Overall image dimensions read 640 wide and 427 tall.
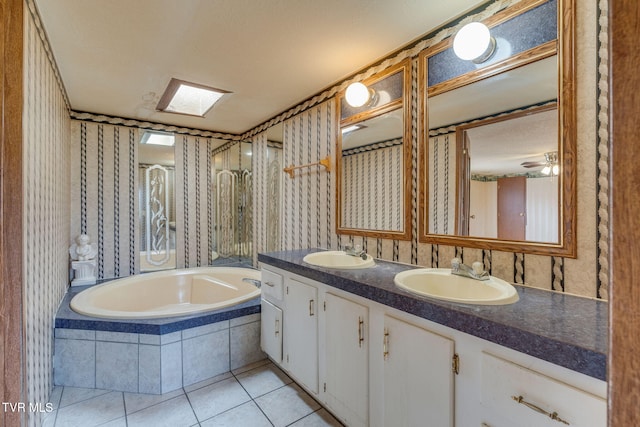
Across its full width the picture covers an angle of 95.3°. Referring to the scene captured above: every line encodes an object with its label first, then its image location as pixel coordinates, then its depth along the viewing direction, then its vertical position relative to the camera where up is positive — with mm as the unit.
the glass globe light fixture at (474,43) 1356 +816
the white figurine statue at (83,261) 2768 -452
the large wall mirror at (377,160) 1777 +366
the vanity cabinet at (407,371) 795 -572
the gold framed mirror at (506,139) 1160 +353
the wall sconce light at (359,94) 1979 +821
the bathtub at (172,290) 2605 -742
